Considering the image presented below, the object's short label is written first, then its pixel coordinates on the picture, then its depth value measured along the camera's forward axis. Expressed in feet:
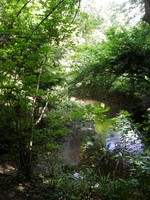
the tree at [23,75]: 12.19
